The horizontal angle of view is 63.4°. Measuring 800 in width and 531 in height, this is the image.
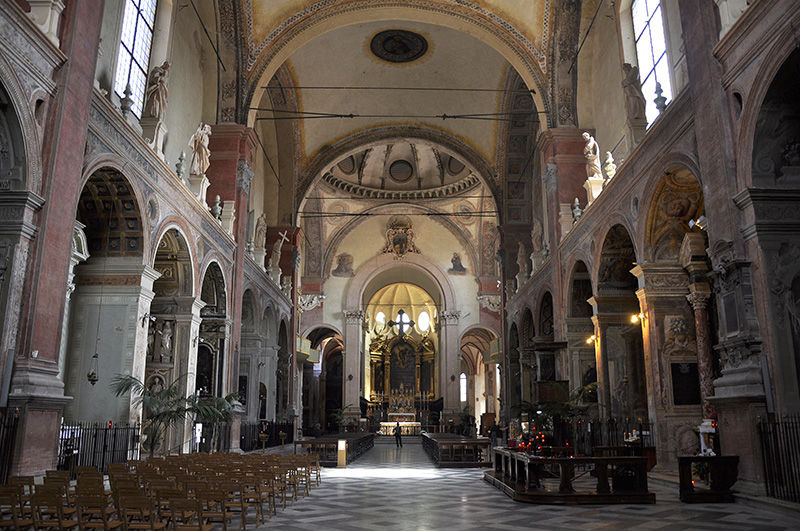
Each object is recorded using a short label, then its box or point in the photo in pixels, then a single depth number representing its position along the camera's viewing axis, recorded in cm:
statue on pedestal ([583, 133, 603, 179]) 1648
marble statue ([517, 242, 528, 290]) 2514
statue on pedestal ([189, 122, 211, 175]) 1670
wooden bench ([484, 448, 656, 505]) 904
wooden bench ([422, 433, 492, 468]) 1711
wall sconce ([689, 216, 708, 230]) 977
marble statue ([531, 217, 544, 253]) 2298
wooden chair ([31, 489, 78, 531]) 535
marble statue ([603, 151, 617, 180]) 1516
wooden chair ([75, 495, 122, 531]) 546
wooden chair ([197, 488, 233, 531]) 599
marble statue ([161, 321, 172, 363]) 1566
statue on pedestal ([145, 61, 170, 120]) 1402
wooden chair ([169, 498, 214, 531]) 536
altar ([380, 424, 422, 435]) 3734
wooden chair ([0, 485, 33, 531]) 540
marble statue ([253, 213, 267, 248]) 2441
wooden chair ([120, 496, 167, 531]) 536
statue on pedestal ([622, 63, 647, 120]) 1330
